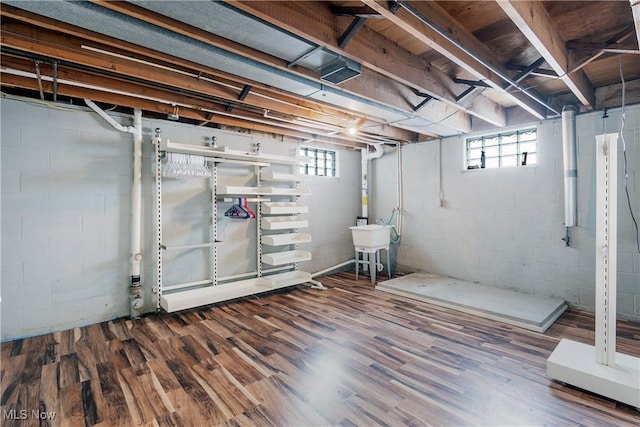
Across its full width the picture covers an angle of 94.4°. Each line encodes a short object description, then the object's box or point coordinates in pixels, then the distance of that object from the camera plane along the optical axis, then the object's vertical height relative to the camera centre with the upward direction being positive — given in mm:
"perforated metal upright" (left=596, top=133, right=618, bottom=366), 1886 -223
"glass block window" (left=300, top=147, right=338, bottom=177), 4902 +889
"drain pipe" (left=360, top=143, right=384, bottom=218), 5289 +711
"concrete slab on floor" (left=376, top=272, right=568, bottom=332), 2943 -1009
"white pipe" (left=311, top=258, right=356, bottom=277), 4785 -925
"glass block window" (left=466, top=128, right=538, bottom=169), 3717 +847
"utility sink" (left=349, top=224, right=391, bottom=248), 4337 -333
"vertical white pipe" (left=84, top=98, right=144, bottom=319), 3096 -38
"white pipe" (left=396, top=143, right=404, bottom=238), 5000 +308
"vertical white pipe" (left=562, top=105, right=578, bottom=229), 3244 +566
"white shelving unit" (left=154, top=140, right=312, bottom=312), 3254 -233
